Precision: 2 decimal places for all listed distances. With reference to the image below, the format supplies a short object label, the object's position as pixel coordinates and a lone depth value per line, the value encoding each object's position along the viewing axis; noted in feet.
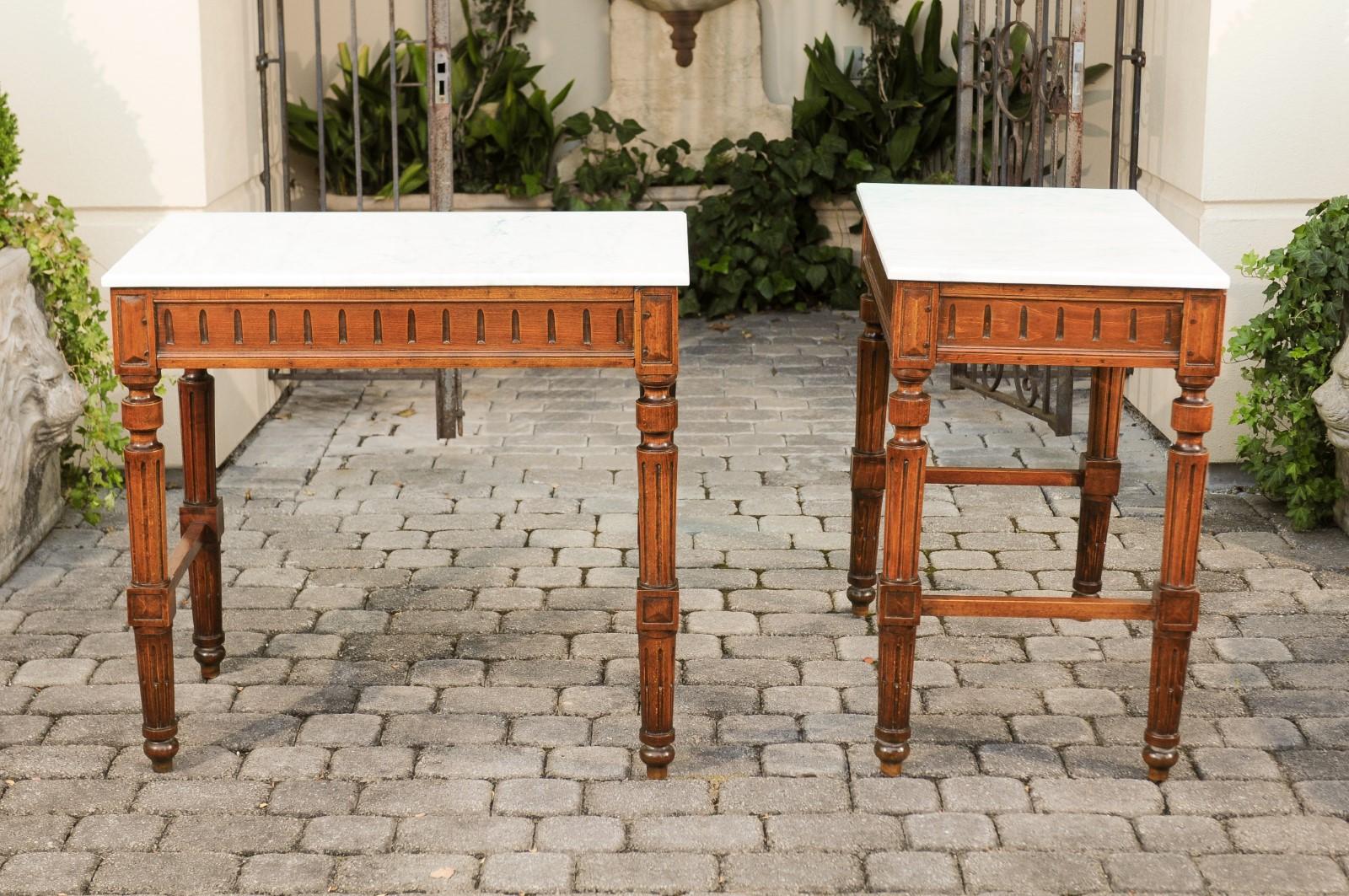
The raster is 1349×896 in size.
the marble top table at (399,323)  11.35
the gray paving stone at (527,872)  10.87
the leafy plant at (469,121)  26.78
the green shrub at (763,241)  27.04
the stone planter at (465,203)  26.86
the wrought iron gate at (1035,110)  19.74
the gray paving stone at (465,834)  11.37
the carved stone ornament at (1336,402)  15.99
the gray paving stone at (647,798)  11.85
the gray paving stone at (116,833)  11.39
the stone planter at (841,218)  28.35
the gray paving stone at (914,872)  10.89
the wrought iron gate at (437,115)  20.27
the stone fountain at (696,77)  28.81
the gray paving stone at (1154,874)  10.87
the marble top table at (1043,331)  11.30
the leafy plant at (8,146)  16.12
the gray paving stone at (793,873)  10.89
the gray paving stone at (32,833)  11.37
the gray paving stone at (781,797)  11.89
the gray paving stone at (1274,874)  10.86
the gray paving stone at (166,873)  10.88
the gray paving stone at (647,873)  10.87
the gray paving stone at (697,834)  11.37
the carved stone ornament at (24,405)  15.78
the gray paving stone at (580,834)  11.36
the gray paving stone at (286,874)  10.86
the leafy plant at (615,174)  27.50
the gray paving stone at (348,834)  11.35
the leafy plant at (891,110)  27.45
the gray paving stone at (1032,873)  10.88
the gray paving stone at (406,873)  10.87
